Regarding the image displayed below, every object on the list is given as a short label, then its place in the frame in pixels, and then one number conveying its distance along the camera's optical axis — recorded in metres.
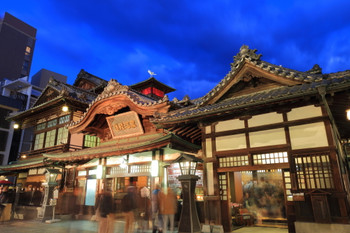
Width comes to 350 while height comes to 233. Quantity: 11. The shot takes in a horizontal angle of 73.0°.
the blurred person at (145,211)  10.04
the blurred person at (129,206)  9.48
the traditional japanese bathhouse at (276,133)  8.82
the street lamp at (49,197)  16.03
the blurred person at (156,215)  9.97
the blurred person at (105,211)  8.78
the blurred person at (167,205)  9.57
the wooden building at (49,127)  21.50
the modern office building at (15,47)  63.69
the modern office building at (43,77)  64.19
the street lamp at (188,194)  8.96
